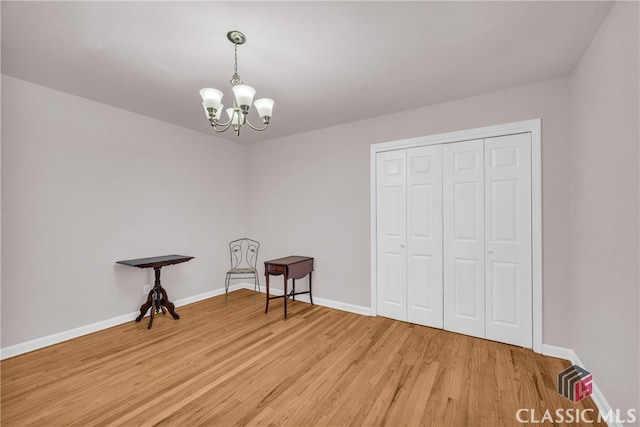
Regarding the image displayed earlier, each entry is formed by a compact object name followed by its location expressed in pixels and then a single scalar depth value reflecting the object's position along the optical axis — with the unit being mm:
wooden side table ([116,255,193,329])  3209
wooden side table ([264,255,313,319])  3518
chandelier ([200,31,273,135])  1900
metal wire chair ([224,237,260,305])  4746
